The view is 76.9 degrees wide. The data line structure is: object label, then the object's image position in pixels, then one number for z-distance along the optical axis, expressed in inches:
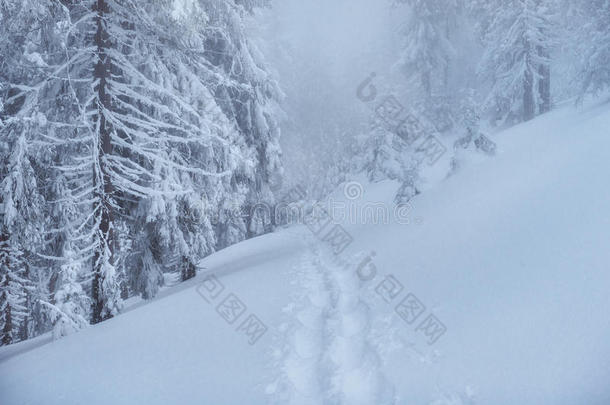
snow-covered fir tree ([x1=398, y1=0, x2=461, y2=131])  1002.1
